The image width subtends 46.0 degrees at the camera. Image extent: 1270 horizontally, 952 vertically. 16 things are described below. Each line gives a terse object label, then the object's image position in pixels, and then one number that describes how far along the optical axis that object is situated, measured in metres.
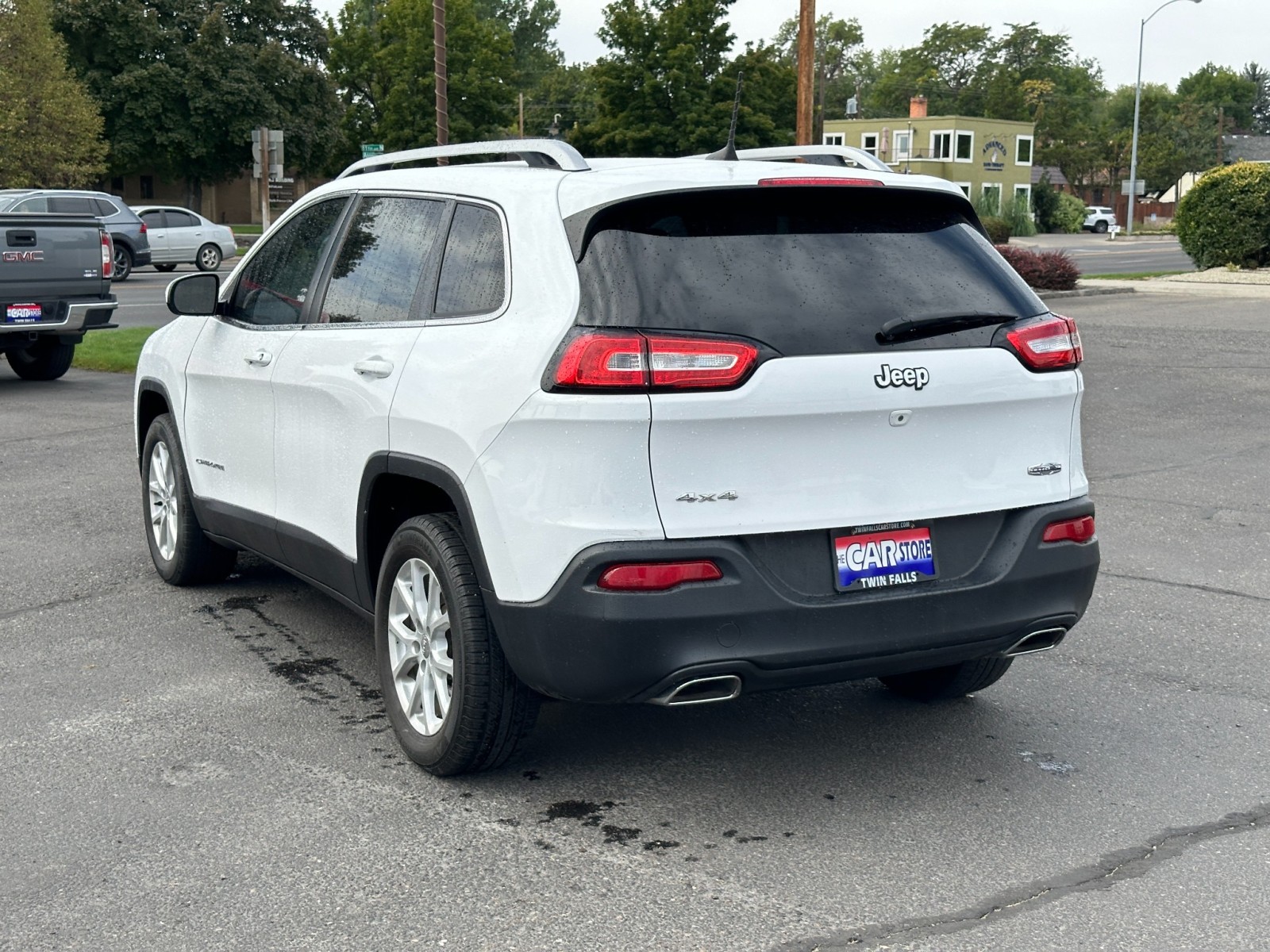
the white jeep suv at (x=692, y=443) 3.85
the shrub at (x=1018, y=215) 52.38
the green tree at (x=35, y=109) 45.53
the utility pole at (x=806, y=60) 22.67
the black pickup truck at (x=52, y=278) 14.06
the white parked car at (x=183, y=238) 35.22
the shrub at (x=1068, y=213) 81.75
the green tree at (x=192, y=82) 60.44
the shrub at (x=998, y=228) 46.58
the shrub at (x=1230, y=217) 31.19
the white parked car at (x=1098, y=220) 87.44
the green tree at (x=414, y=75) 76.44
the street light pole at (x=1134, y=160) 63.06
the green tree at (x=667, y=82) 64.62
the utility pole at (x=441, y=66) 19.19
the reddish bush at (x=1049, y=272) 27.31
